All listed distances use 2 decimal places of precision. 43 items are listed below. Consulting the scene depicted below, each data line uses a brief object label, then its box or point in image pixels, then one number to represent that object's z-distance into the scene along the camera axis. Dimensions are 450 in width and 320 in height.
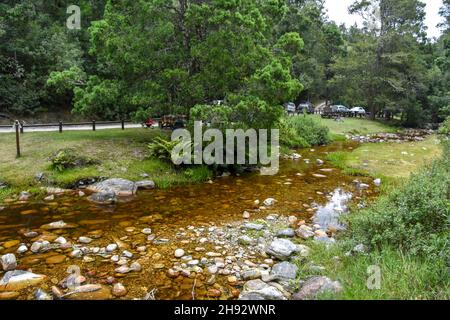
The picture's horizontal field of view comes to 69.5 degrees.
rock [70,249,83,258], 6.13
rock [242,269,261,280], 5.45
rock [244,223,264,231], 7.54
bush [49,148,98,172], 11.19
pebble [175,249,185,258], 6.21
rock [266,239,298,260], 6.20
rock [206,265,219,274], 5.63
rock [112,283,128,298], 4.95
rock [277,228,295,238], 7.22
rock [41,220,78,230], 7.50
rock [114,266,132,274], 5.59
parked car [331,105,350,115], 41.85
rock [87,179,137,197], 10.14
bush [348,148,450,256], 5.32
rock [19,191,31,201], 9.55
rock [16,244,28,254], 6.27
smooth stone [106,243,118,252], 6.39
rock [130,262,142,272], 5.67
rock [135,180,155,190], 10.90
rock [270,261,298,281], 5.44
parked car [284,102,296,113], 38.94
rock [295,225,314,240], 7.16
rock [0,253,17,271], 5.65
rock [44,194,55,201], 9.58
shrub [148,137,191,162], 12.62
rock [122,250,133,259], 6.15
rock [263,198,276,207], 9.46
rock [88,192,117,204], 9.47
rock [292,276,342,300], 4.64
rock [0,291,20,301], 4.82
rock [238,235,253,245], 6.80
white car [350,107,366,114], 43.39
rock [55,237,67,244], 6.68
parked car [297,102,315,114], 40.47
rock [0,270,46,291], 5.07
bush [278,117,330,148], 21.06
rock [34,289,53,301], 4.77
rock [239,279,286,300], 4.76
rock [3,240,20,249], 6.55
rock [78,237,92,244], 6.76
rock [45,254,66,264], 5.90
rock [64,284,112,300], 4.84
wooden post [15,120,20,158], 11.88
